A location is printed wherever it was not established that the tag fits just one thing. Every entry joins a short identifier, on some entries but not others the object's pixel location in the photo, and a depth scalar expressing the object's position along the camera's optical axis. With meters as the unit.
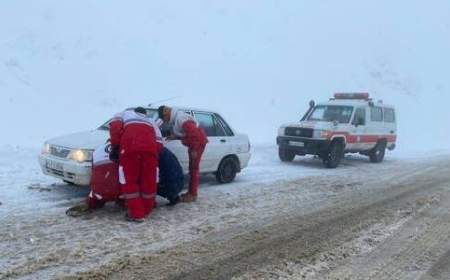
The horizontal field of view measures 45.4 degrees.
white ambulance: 14.02
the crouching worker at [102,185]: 7.26
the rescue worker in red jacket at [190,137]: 8.48
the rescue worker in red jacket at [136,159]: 7.08
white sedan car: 7.92
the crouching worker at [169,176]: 7.84
